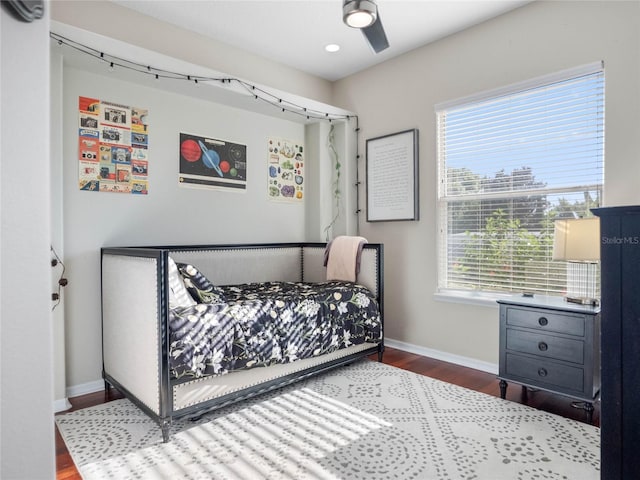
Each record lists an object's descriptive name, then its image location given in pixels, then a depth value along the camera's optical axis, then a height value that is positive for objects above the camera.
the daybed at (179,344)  1.94 -0.62
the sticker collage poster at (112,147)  2.58 +0.65
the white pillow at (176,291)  2.05 -0.30
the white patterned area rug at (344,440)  1.69 -1.04
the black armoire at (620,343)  1.00 -0.29
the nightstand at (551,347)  2.14 -0.67
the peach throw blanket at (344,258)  3.21 -0.18
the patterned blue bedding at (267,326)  2.01 -0.56
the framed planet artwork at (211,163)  3.10 +0.64
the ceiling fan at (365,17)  1.64 +1.00
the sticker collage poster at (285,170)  3.73 +0.68
